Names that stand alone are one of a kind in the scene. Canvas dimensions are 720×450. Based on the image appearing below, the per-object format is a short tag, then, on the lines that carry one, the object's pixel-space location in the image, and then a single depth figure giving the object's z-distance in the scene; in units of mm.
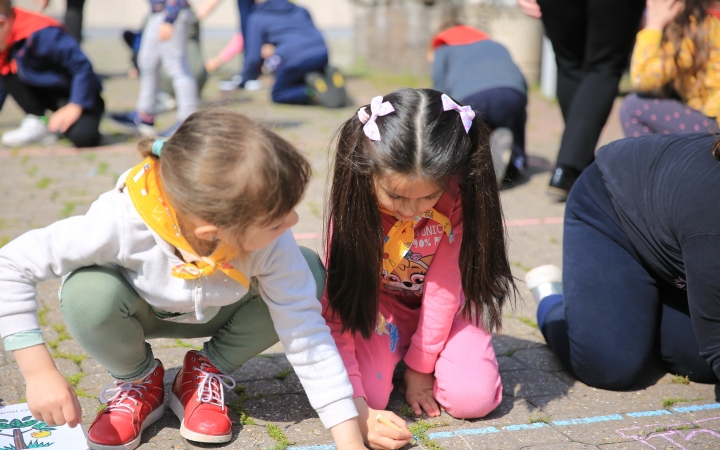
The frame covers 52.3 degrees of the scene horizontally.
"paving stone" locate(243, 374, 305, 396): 2277
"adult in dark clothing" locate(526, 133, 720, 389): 2236
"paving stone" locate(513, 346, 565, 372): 2537
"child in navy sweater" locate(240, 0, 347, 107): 7410
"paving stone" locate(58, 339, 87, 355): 2492
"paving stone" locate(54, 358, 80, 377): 2352
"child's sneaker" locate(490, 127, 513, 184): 4449
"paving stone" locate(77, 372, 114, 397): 2238
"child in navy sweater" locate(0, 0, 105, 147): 5211
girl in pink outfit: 1973
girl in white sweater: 1648
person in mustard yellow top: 3766
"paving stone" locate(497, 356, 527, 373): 2508
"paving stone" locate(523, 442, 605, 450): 1999
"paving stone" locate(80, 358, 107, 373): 2371
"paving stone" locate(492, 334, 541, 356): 2637
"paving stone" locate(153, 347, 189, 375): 2436
